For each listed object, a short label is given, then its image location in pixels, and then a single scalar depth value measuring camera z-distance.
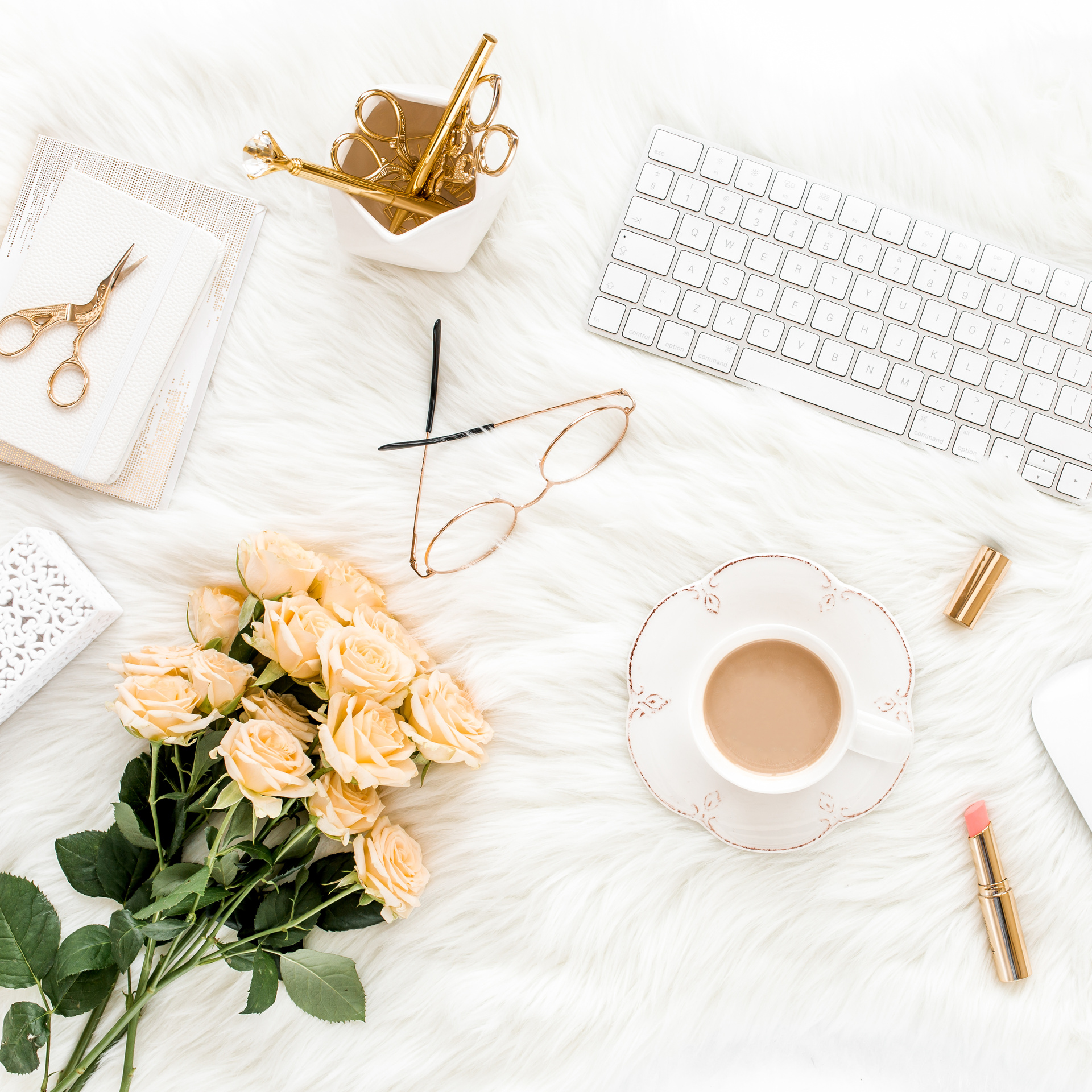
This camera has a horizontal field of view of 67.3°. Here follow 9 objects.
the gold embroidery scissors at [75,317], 0.68
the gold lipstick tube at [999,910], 0.69
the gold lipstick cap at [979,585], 0.68
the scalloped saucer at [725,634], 0.68
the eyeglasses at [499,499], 0.70
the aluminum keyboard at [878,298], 0.68
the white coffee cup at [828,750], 0.64
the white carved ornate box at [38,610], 0.67
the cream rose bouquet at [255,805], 0.57
